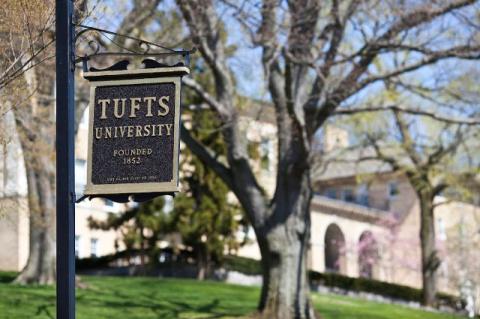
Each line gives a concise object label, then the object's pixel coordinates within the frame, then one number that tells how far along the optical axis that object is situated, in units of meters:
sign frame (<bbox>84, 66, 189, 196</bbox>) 8.68
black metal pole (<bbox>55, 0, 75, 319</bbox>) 8.59
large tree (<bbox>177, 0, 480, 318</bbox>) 19.59
